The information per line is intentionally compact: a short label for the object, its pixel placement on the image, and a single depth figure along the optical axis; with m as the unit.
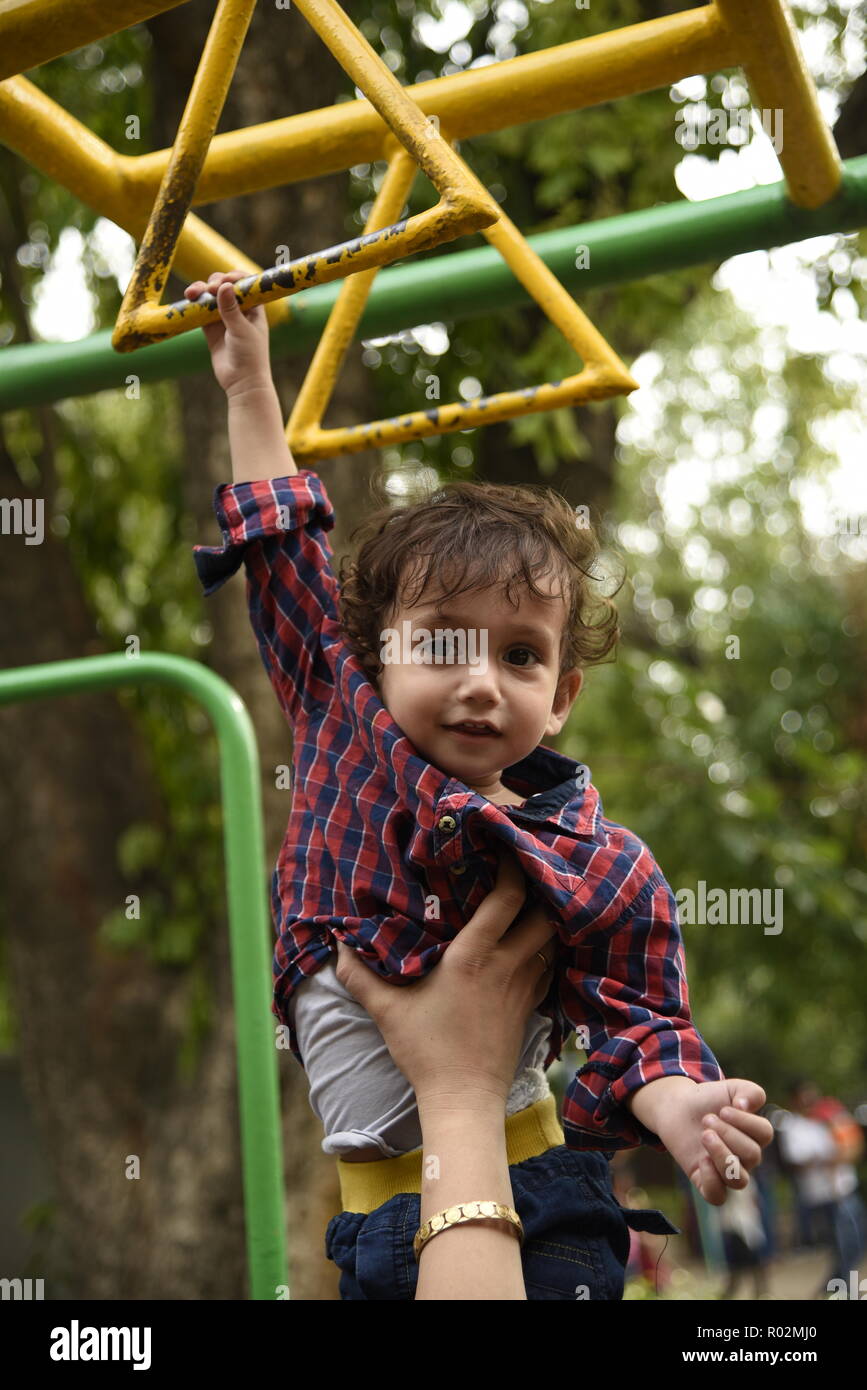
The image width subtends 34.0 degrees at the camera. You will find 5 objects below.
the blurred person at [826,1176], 7.11
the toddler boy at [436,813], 0.96
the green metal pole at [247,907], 1.47
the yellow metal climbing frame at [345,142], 1.01
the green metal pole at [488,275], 1.36
